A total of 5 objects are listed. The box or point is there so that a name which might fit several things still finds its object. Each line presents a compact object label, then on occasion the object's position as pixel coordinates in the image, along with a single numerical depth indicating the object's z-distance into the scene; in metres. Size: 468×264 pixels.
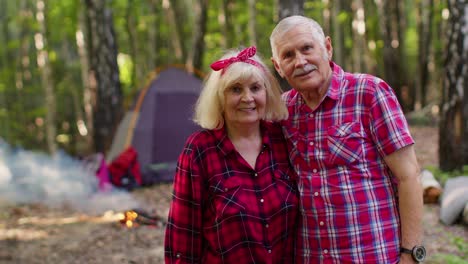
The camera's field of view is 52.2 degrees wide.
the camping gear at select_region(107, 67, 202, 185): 8.45
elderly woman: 2.12
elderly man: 1.97
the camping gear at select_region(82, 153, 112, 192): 7.45
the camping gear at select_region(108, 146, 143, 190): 7.77
